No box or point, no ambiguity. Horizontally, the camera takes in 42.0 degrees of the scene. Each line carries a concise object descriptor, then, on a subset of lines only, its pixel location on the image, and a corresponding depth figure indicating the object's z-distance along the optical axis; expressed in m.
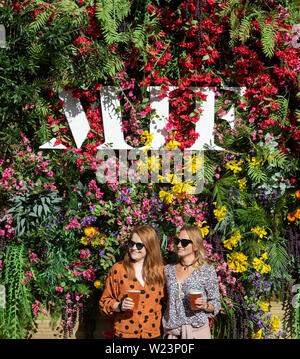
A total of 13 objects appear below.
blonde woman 2.97
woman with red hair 2.99
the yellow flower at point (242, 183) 4.12
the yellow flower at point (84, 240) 3.92
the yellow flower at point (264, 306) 3.96
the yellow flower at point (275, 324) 3.93
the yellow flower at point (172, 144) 3.99
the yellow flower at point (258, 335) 3.94
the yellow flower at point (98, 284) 3.86
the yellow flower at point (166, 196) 3.83
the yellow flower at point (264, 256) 3.96
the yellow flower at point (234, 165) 4.06
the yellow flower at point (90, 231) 3.91
